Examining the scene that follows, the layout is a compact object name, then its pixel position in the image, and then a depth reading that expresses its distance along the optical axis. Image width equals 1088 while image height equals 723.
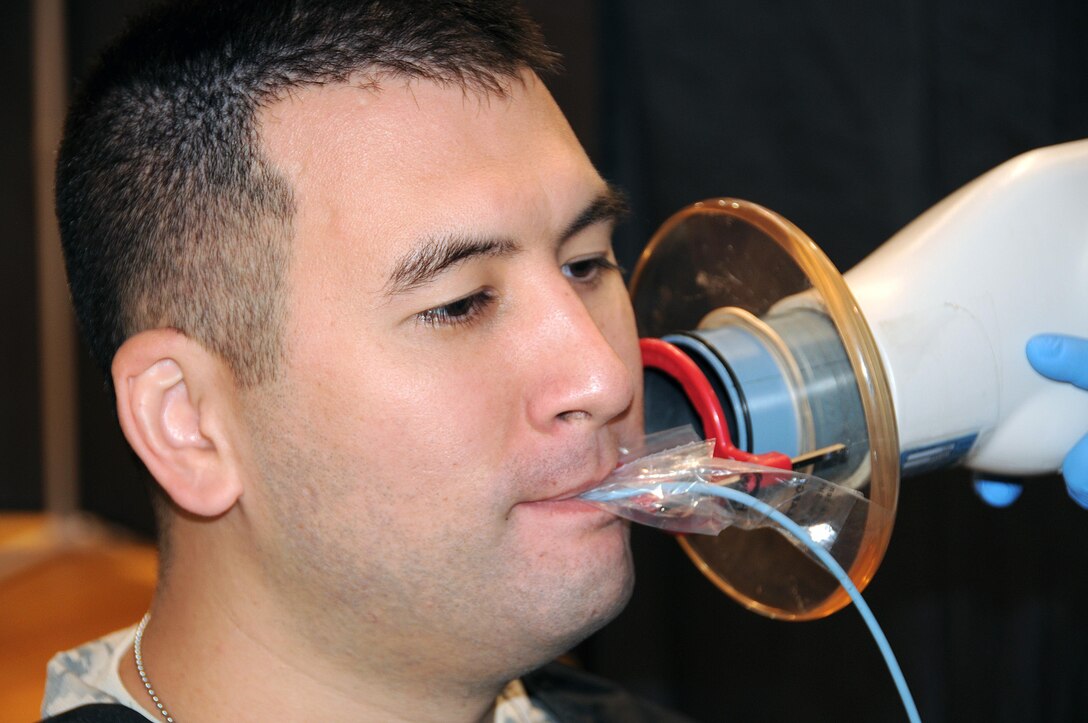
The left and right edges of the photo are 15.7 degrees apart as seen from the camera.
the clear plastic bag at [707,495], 1.29
